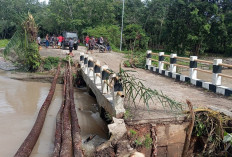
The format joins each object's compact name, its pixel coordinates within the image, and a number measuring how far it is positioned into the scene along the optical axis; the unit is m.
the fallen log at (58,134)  4.85
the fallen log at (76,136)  4.70
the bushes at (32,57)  15.74
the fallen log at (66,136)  4.79
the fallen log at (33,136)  4.86
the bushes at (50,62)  16.67
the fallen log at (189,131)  4.69
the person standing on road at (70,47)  18.56
